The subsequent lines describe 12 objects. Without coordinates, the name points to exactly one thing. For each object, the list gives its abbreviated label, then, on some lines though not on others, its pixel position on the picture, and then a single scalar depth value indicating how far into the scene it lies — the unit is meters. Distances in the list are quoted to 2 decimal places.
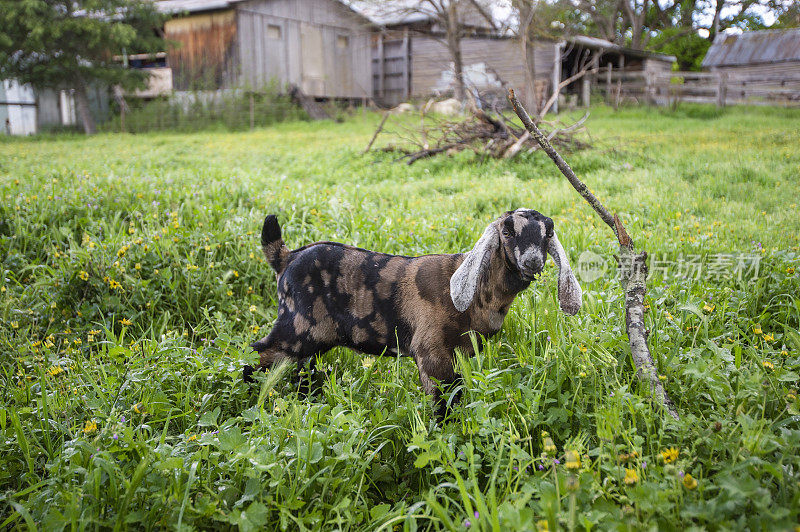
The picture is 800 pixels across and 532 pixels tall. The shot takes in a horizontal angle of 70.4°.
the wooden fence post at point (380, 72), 28.09
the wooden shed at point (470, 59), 23.92
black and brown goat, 2.85
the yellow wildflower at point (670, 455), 2.11
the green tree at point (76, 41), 18.38
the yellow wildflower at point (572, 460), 1.97
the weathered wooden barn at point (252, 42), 22.06
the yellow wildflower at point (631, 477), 1.98
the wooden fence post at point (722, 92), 10.88
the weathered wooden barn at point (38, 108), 22.45
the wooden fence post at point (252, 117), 19.77
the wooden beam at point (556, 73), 23.01
